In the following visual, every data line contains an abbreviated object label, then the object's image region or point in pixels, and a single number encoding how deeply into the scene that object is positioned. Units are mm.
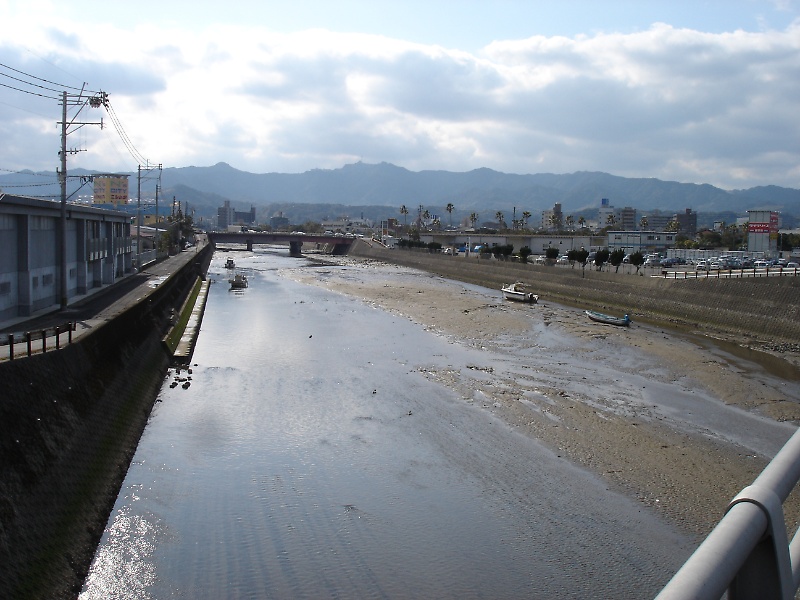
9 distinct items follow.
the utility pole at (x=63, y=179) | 24469
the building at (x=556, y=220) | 167600
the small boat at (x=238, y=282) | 59719
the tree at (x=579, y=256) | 58944
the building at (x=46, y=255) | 23969
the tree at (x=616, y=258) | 53469
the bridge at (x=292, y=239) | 125312
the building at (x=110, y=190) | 120250
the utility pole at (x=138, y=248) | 54181
